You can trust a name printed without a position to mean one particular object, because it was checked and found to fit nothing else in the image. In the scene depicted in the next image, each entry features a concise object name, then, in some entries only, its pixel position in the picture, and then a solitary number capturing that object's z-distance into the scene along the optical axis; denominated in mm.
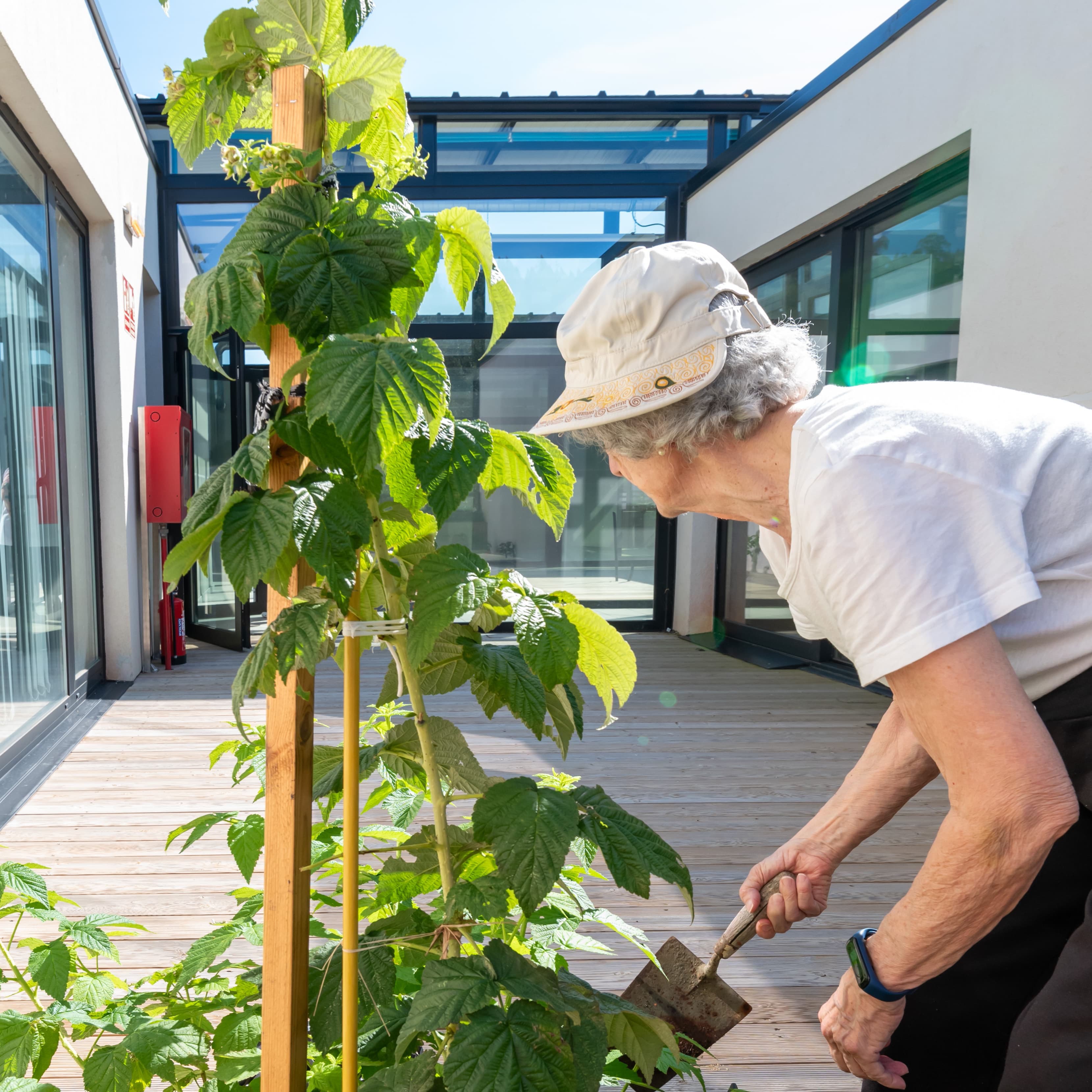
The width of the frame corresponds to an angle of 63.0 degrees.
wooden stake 917
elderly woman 806
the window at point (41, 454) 3555
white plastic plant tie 877
